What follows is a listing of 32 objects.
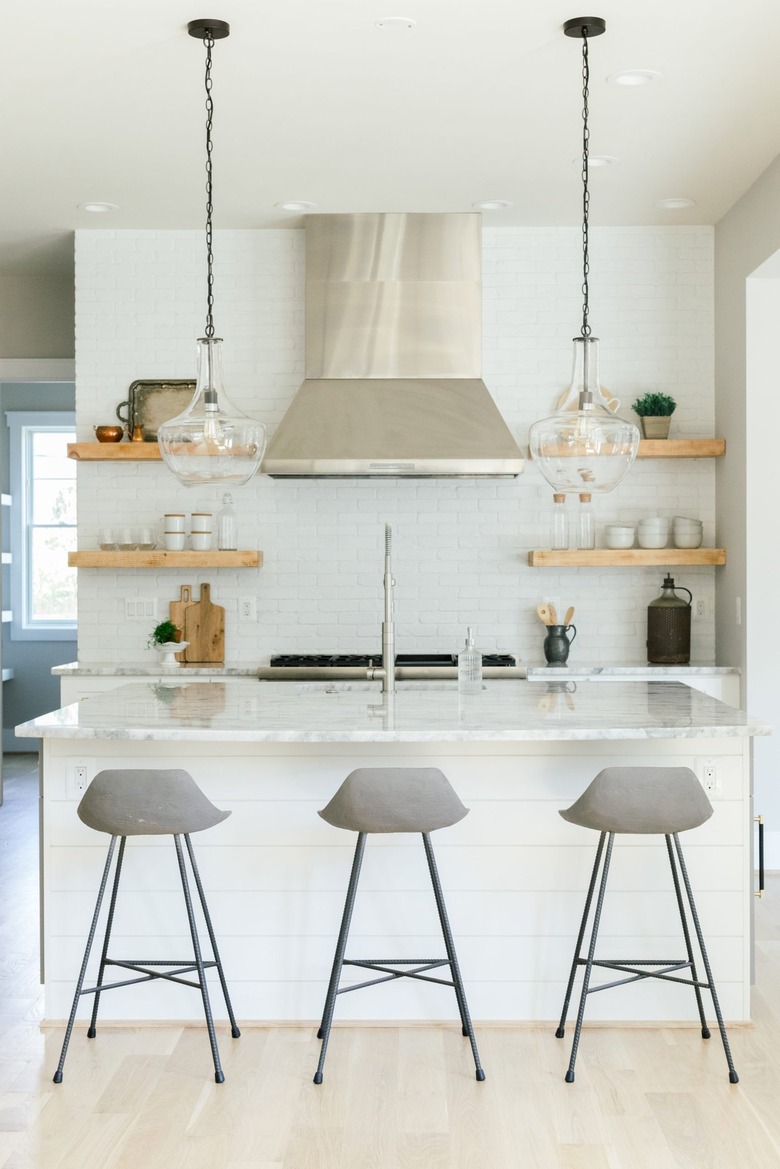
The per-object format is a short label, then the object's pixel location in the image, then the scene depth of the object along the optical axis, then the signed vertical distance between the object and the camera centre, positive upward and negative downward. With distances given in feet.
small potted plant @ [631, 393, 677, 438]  18.13 +2.73
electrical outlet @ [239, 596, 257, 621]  18.74 -0.41
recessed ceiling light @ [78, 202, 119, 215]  17.16 +5.66
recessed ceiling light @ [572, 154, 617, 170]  15.15 +5.65
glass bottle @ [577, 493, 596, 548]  18.28 +0.92
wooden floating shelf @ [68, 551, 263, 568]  17.90 +0.37
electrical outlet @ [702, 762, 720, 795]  11.30 -1.91
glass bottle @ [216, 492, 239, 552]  18.38 +0.90
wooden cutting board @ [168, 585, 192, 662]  18.63 -0.40
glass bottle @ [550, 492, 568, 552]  18.33 +0.92
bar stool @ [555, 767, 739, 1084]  10.00 -1.94
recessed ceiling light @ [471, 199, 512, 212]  17.21 +5.75
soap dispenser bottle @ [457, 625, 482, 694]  13.46 -1.00
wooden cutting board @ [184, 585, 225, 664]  18.56 -0.75
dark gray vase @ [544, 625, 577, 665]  17.83 -0.96
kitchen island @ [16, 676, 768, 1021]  11.28 -2.90
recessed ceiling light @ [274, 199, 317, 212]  17.18 +5.73
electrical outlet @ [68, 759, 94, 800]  11.38 -1.94
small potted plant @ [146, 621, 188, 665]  17.63 -0.92
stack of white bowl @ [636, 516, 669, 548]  18.04 +0.81
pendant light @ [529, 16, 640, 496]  10.59 +1.32
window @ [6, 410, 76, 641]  26.81 +1.37
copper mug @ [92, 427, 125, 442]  18.22 +2.40
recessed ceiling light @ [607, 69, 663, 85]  12.52 +5.60
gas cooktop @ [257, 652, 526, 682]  16.49 -1.22
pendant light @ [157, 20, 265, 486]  10.83 +1.39
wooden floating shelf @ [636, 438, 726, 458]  17.87 +2.13
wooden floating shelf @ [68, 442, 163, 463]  18.07 +2.08
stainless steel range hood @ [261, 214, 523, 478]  17.63 +4.15
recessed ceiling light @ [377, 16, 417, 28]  11.33 +5.59
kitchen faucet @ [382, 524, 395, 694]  12.67 -0.60
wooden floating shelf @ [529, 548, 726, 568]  17.79 +0.41
